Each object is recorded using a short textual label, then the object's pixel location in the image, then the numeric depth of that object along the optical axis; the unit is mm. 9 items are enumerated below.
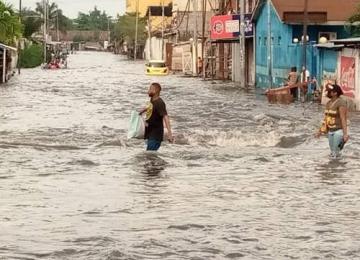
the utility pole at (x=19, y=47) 80075
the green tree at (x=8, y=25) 58844
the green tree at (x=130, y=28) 138000
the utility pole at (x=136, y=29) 132600
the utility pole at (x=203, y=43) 63141
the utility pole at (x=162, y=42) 98250
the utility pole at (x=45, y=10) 116200
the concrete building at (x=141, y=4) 144325
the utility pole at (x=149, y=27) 110938
